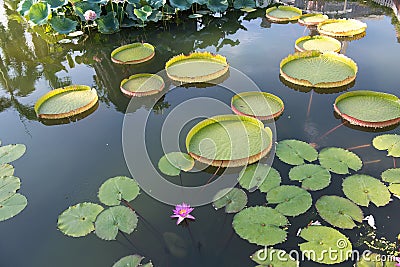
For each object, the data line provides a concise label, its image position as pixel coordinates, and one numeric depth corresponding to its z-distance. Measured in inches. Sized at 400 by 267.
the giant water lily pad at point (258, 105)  136.4
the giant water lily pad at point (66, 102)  145.5
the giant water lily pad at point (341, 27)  201.0
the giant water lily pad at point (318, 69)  153.9
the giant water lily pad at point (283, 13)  226.8
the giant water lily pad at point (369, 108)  131.2
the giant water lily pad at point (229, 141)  117.4
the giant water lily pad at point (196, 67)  162.7
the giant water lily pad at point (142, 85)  157.1
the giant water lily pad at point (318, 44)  183.9
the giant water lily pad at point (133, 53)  184.2
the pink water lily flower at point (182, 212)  101.1
